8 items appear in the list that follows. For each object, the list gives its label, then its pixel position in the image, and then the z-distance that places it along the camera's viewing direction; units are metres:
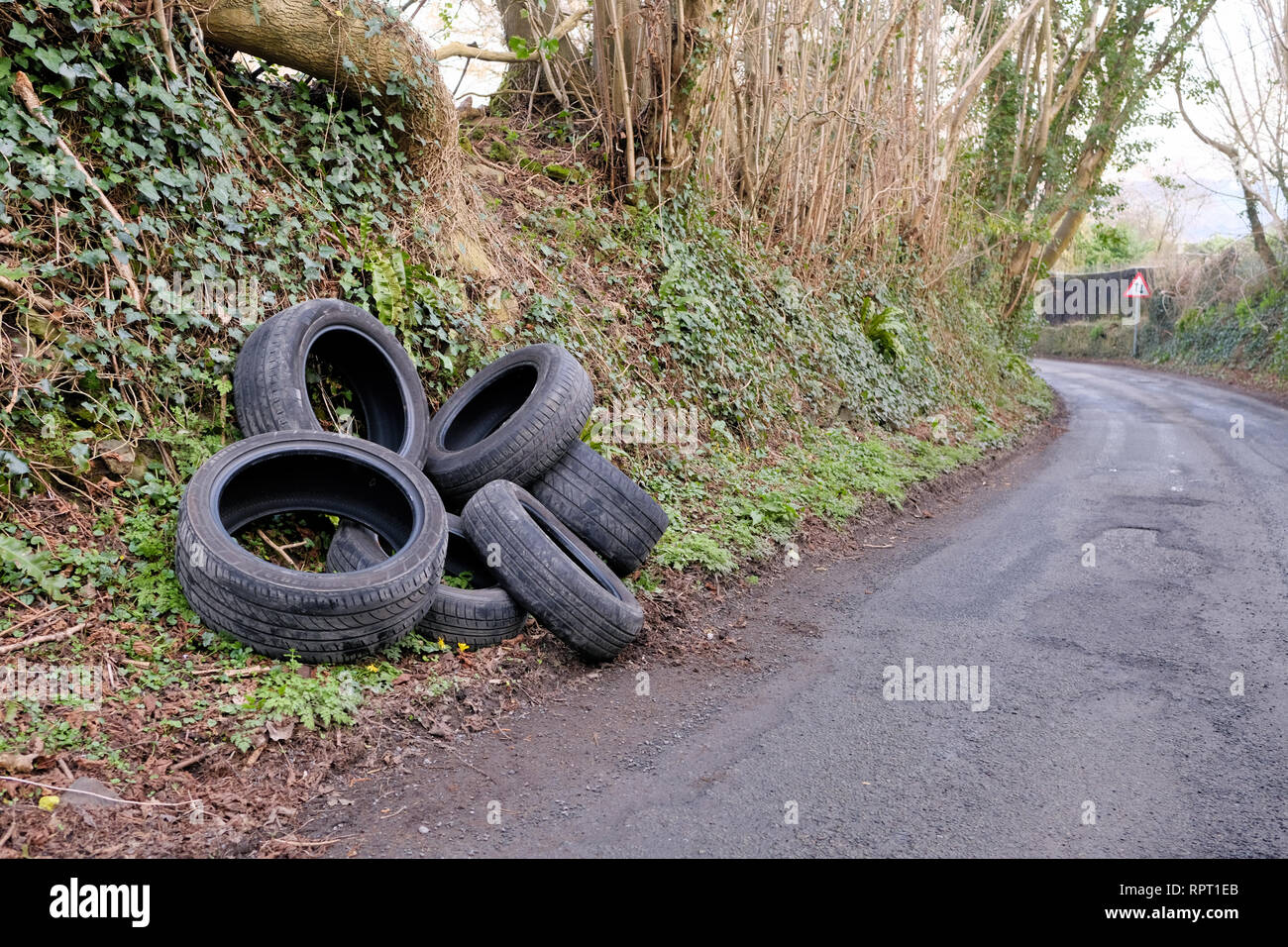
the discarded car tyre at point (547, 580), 4.69
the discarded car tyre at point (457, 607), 4.55
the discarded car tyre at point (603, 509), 5.64
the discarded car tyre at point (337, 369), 5.04
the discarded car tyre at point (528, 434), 5.51
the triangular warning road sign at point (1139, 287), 28.92
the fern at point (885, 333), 13.49
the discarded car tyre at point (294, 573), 3.94
